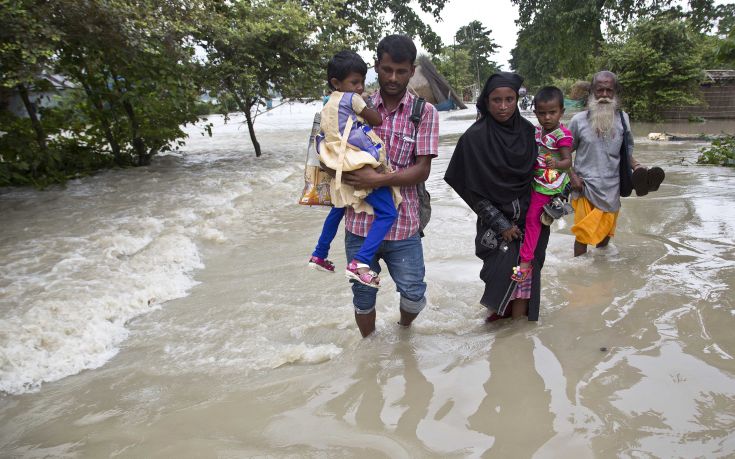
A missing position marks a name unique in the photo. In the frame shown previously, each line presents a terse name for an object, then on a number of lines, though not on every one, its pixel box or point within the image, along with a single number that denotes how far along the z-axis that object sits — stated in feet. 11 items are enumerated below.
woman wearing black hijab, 9.41
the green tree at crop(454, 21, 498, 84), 166.09
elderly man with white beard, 13.17
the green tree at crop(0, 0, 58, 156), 17.10
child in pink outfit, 9.87
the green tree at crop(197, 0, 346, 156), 31.22
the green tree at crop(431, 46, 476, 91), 139.44
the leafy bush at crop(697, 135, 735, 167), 26.48
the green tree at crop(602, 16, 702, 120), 48.29
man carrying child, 8.29
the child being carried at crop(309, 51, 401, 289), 8.23
